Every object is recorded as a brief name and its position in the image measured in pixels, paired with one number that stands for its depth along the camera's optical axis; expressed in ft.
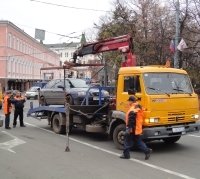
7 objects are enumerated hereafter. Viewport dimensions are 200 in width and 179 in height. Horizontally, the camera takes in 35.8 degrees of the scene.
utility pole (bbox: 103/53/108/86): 34.87
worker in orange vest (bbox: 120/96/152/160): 24.54
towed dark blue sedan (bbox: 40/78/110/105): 35.94
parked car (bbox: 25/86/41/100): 122.42
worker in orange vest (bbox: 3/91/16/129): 42.45
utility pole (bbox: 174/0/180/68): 62.68
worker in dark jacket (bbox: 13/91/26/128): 44.02
